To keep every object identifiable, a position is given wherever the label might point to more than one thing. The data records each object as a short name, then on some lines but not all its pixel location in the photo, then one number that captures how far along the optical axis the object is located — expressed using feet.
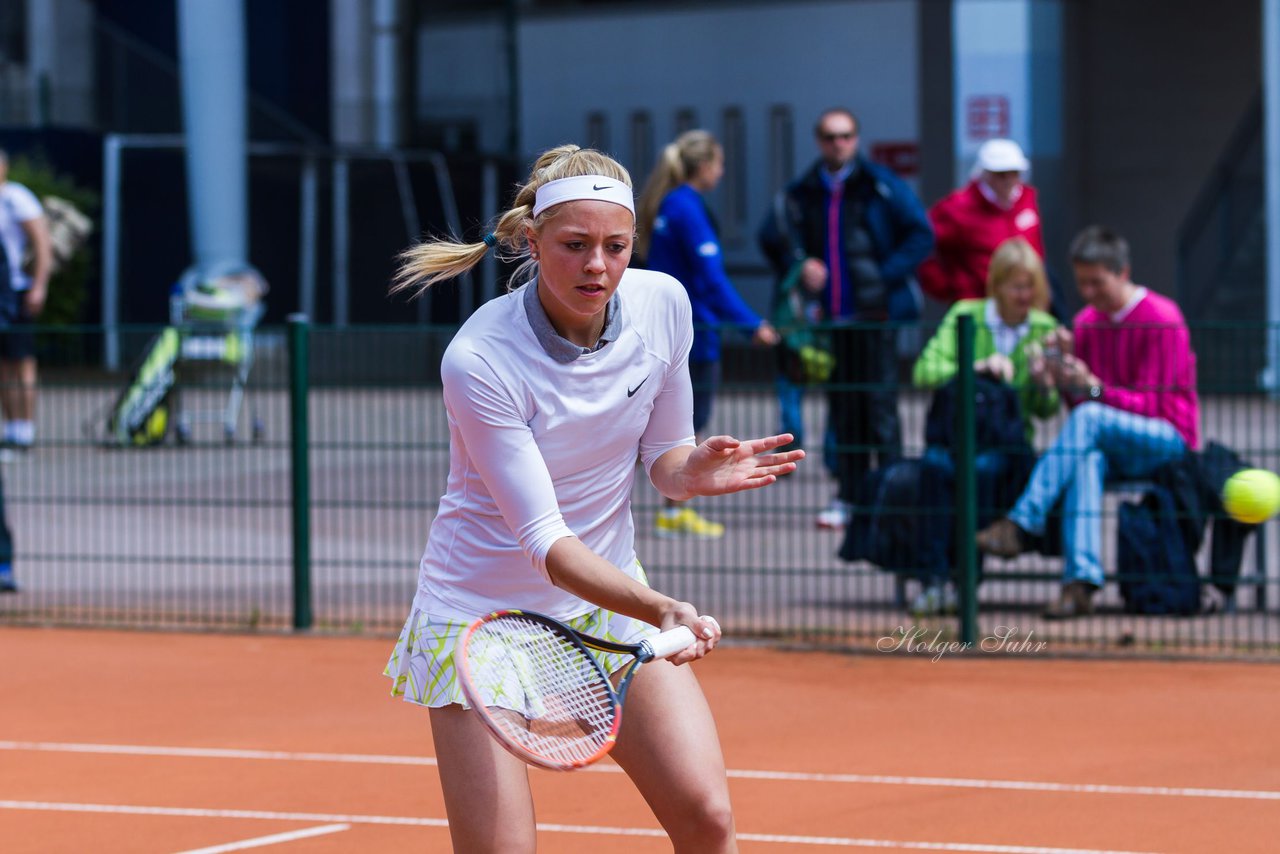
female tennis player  24.98
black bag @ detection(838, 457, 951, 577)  54.39
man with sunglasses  68.95
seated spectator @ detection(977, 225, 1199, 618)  53.62
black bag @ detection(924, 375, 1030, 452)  54.34
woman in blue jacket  68.80
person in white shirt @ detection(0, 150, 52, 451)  80.53
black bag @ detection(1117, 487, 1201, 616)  53.52
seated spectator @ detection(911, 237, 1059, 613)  54.49
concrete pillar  154.61
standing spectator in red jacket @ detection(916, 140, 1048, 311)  67.21
